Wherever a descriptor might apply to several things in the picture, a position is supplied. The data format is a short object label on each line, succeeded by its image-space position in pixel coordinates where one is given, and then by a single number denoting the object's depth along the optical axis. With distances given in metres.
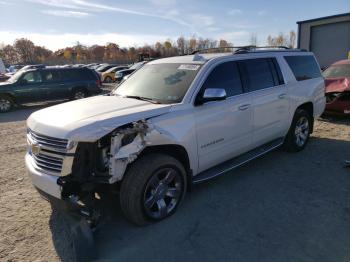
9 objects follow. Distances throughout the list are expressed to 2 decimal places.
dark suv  13.69
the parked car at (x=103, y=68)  32.62
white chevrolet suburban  3.23
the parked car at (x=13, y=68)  34.62
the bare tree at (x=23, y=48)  100.44
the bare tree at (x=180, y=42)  125.21
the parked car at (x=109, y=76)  29.70
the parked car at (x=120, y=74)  25.82
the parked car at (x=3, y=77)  20.25
